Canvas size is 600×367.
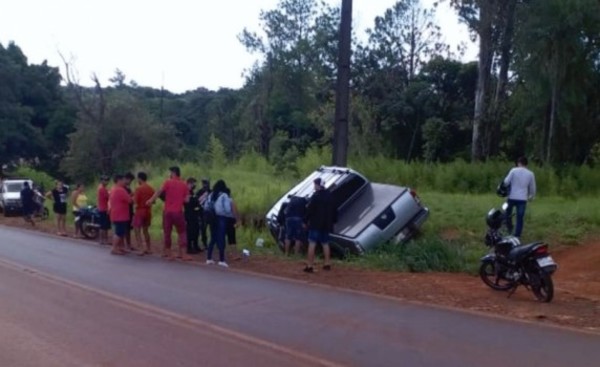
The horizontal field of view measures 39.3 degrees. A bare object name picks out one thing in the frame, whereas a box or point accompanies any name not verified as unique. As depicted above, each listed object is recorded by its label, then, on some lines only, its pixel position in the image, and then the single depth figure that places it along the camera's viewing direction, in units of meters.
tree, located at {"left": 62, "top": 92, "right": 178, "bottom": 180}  50.44
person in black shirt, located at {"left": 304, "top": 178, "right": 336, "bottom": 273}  15.48
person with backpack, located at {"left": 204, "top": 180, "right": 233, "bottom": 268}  16.78
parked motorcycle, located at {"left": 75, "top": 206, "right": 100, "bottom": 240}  24.03
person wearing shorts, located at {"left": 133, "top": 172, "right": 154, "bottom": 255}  19.03
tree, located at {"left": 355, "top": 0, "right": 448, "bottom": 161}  42.75
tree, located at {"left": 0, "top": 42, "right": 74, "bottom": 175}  60.78
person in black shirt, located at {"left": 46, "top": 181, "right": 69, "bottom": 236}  25.52
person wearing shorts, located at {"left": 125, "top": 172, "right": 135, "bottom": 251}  19.57
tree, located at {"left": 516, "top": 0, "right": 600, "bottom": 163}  26.94
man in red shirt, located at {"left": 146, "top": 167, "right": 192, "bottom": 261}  17.59
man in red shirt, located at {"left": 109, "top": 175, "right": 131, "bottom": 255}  18.89
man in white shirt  16.62
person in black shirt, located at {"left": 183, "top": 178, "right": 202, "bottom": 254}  18.80
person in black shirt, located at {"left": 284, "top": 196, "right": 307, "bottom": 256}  17.61
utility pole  19.84
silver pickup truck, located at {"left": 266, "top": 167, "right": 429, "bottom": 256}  17.19
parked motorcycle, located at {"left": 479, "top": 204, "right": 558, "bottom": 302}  11.82
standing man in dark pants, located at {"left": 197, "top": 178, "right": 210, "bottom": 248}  18.64
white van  39.28
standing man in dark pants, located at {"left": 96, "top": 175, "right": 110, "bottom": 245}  21.88
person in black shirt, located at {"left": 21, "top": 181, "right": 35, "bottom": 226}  30.73
